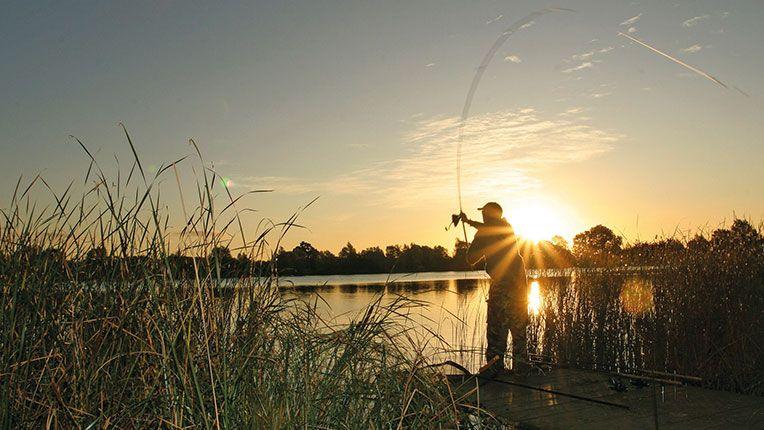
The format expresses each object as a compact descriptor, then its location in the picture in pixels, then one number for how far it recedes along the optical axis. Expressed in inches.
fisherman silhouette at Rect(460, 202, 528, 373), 301.7
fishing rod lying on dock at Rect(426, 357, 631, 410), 225.9
